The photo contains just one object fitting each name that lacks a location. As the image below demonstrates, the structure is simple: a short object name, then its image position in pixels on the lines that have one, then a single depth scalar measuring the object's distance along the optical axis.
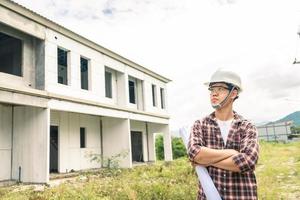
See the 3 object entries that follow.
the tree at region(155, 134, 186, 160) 25.14
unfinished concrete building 10.59
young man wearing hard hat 2.10
